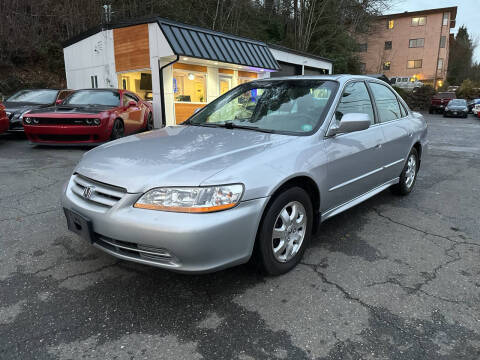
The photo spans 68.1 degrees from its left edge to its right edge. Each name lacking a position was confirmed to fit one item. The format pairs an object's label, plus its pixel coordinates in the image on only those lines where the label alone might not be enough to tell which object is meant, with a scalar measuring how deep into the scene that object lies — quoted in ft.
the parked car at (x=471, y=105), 100.29
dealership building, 38.52
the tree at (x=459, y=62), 203.92
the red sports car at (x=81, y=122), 24.63
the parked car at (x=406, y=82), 132.14
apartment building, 164.86
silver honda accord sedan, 7.15
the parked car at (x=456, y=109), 79.56
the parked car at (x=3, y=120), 25.48
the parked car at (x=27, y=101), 29.04
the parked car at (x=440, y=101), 92.18
